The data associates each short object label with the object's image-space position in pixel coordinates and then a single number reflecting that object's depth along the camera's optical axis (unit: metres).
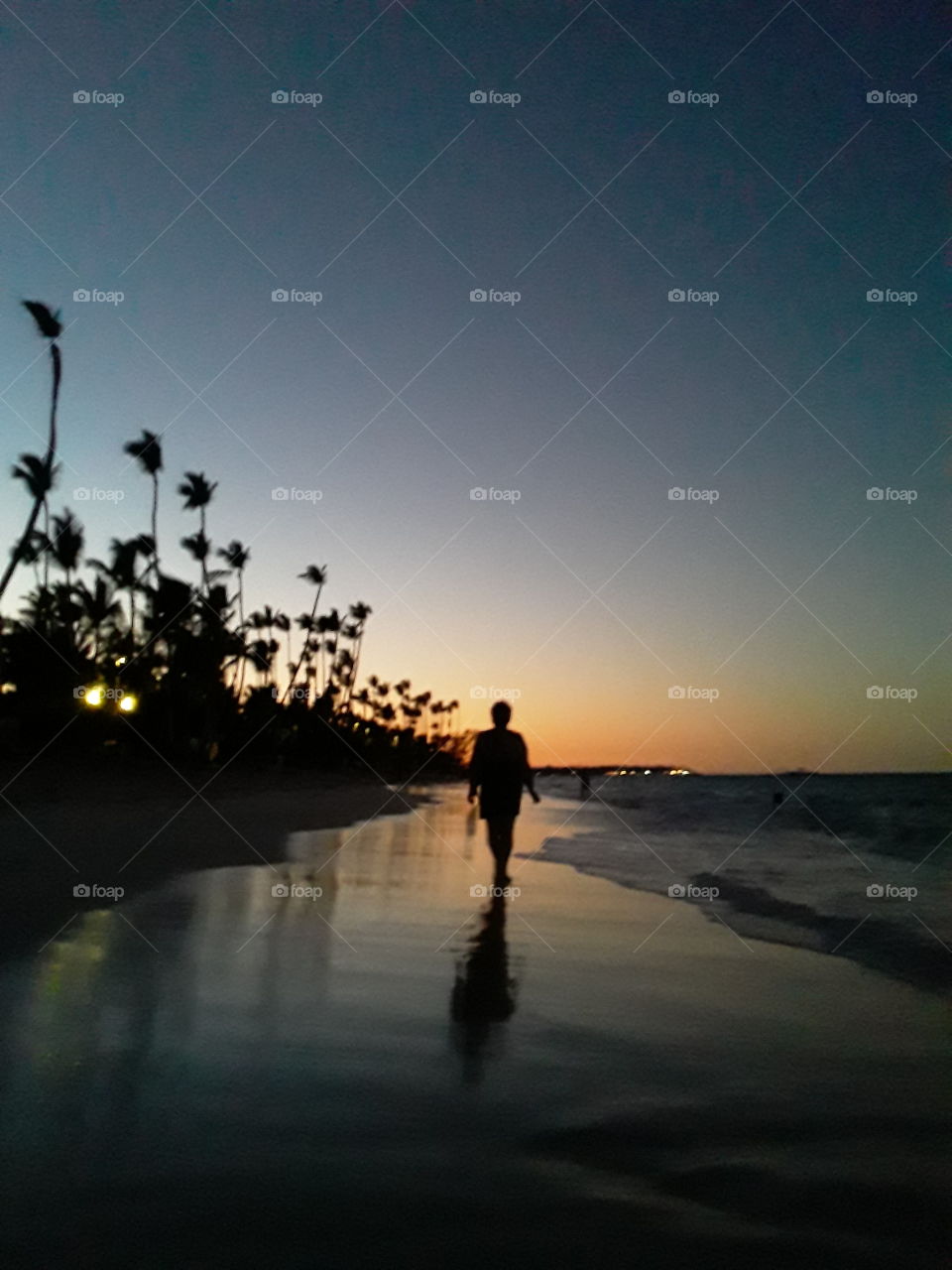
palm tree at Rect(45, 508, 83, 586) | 36.03
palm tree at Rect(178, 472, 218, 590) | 41.41
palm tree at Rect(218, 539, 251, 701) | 44.94
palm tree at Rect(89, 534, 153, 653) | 37.72
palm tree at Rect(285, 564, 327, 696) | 56.91
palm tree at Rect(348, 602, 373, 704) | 67.69
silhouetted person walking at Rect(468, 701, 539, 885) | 9.12
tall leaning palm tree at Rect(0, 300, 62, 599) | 27.64
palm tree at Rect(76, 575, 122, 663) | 35.38
